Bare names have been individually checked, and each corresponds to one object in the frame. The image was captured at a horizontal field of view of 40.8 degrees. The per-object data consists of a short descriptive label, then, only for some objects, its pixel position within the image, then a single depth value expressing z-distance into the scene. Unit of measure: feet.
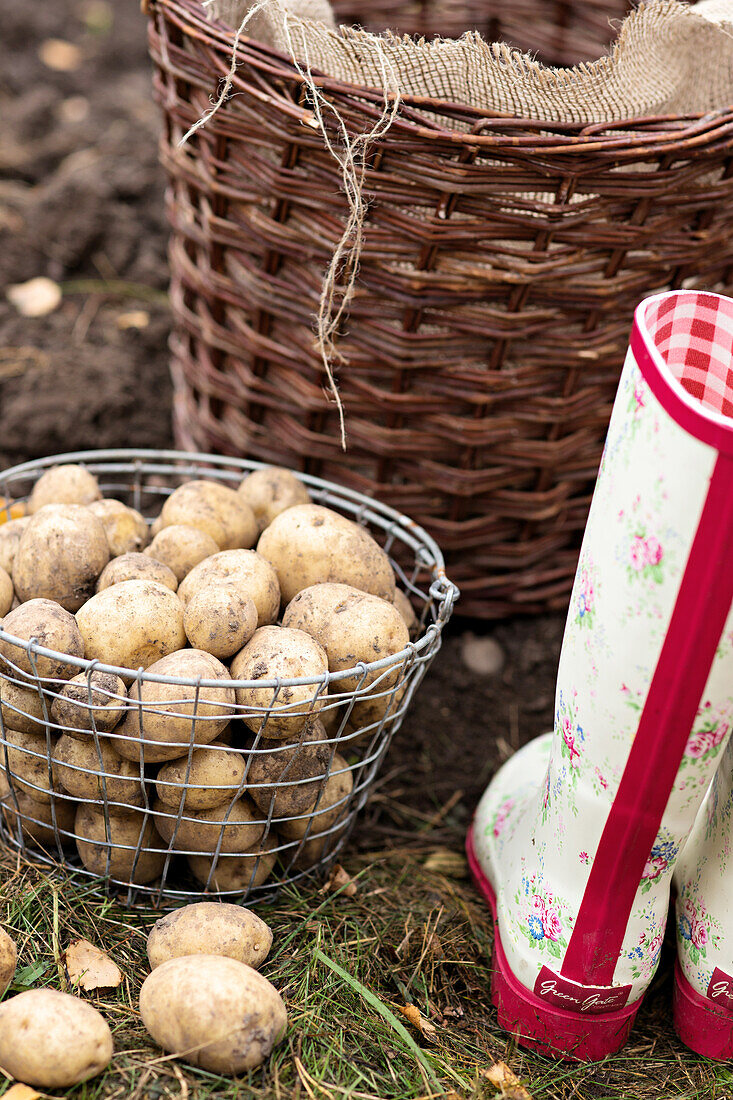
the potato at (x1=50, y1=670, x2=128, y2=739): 4.01
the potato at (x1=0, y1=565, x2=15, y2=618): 4.55
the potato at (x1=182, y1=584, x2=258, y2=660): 4.26
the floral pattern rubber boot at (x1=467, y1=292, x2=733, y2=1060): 3.29
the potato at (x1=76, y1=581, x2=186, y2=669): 4.22
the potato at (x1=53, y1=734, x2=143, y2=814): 4.27
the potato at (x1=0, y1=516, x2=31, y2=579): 4.78
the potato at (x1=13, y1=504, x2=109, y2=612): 4.55
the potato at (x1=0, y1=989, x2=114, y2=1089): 3.53
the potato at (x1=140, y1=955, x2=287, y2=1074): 3.66
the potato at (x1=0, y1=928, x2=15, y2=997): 3.92
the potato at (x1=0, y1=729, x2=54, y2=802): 4.47
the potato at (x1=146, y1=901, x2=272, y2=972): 4.06
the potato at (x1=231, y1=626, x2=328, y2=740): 4.06
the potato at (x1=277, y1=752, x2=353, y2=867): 4.64
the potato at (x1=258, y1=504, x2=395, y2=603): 4.81
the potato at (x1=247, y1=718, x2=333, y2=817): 4.23
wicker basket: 4.74
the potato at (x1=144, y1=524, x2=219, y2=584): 4.81
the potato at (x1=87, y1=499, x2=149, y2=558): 5.01
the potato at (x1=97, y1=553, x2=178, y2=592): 4.51
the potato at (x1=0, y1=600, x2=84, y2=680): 4.11
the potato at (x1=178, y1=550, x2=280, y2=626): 4.48
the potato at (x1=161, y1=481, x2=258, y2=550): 4.97
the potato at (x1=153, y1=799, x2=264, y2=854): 4.32
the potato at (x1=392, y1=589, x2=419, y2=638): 5.07
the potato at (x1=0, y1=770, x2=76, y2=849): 4.61
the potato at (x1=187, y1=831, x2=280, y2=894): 4.54
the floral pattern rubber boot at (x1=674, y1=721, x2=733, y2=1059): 4.16
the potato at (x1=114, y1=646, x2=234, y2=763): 4.00
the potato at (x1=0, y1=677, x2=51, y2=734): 4.29
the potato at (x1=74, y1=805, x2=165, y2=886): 4.44
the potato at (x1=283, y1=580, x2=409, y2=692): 4.37
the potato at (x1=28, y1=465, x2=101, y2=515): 5.15
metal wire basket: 4.04
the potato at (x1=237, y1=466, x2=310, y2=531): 5.35
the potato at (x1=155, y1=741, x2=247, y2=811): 4.14
